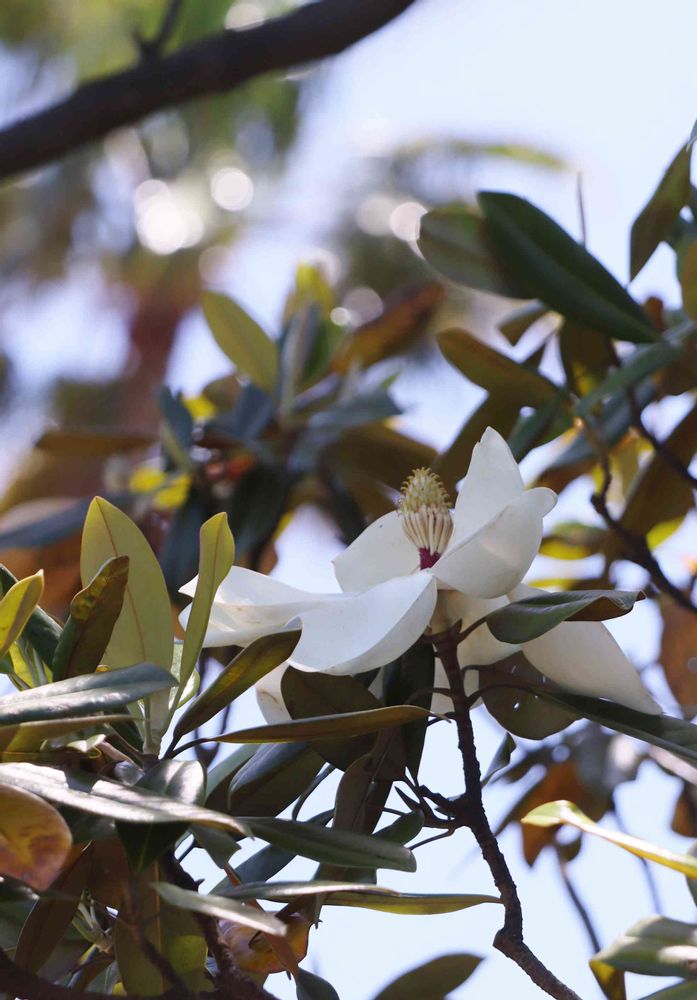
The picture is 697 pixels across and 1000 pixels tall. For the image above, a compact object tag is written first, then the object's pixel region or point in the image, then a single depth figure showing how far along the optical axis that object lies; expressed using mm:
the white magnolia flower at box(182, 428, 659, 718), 2343
